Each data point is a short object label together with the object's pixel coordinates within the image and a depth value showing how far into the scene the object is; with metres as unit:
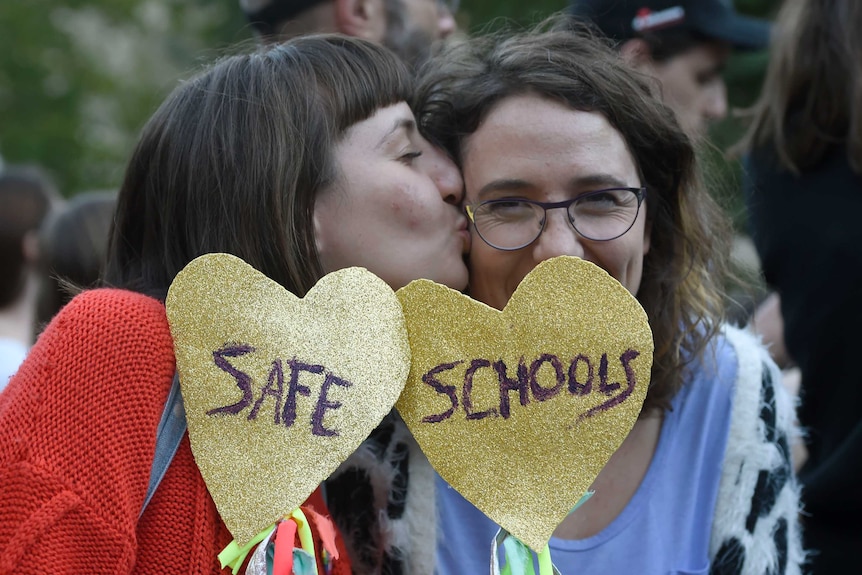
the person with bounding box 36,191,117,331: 3.04
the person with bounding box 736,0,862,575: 2.39
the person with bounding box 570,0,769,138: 3.42
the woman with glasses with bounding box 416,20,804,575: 1.86
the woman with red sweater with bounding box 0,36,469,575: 1.39
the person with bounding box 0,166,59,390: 3.48
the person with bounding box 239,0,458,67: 3.02
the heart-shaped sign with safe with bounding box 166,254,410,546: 1.47
